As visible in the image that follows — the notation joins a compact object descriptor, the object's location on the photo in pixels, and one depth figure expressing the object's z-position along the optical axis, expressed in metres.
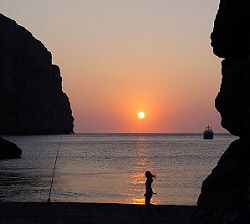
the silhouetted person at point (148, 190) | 20.53
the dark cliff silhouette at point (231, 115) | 12.91
